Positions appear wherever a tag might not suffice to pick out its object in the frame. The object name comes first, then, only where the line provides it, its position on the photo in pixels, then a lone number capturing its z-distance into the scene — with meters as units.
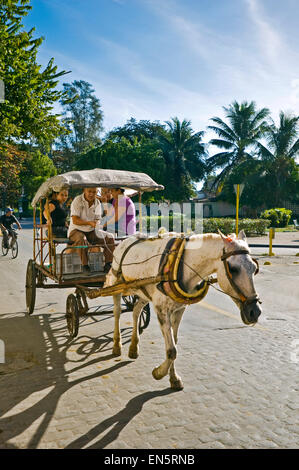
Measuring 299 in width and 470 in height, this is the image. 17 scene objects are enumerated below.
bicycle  16.25
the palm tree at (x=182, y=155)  42.91
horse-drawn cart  5.93
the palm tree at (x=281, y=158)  39.22
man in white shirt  6.52
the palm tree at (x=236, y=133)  40.44
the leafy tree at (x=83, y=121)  59.00
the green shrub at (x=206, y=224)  26.23
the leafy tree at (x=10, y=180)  30.93
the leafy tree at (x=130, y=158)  37.39
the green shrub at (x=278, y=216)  34.59
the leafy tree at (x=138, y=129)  51.66
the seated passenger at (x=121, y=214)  7.07
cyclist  16.47
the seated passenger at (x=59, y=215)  7.77
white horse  3.82
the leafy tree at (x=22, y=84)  8.84
